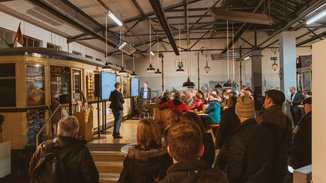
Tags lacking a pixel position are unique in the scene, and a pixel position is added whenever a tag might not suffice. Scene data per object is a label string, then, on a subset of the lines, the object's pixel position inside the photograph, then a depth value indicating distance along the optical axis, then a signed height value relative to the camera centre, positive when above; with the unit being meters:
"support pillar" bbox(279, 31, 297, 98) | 11.51 +1.11
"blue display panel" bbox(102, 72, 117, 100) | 8.45 +0.19
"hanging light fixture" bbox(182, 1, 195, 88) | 13.13 +0.26
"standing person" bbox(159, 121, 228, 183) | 1.50 -0.37
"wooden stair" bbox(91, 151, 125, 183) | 5.85 -1.53
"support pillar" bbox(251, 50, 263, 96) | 17.70 +1.10
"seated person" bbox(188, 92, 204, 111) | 8.70 -0.44
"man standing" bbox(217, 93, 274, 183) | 2.45 -0.53
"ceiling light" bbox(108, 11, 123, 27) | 7.34 +1.88
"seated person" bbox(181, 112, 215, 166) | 2.92 -0.55
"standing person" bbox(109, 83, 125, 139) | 8.16 -0.43
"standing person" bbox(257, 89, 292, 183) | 2.96 -0.40
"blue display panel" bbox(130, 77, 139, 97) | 14.64 +0.17
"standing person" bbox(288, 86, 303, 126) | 10.52 -0.56
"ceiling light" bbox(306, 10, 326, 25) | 6.90 +1.78
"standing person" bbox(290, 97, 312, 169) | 3.35 -0.62
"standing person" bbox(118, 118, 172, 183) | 2.32 -0.55
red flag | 7.89 +1.43
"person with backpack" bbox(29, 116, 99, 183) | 2.51 -0.60
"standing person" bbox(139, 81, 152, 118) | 14.69 -0.25
